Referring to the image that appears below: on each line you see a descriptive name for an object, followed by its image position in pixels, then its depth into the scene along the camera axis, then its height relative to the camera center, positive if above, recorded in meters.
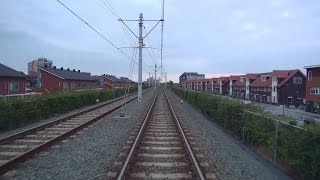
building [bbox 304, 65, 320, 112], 22.71 +0.19
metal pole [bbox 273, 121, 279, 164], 4.21 -1.53
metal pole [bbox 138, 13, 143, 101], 15.47 +2.94
